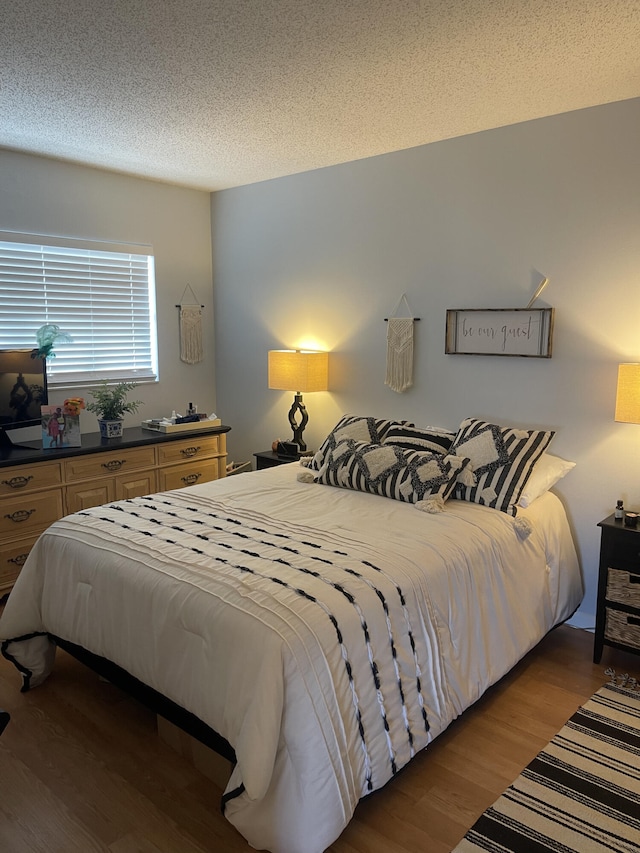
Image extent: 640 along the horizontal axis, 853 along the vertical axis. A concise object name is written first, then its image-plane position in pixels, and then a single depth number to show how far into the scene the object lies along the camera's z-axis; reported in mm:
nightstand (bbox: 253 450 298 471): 4234
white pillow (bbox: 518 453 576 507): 2975
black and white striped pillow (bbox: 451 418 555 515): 2905
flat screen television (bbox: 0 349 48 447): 3611
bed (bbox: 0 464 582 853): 1722
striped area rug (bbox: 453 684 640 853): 1871
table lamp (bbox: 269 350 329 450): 4117
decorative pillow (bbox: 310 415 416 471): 3502
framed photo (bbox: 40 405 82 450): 3650
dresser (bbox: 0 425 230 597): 3391
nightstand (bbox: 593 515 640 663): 2721
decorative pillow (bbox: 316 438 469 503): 2934
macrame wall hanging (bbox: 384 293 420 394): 3787
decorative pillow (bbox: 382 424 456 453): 3297
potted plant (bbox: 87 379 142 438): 4020
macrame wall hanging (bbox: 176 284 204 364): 4824
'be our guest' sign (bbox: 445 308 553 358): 3230
